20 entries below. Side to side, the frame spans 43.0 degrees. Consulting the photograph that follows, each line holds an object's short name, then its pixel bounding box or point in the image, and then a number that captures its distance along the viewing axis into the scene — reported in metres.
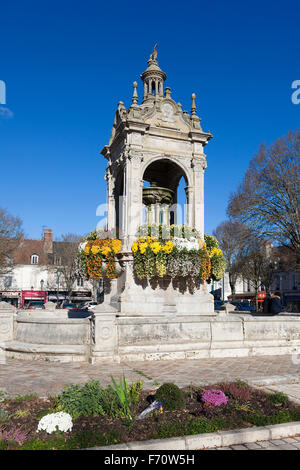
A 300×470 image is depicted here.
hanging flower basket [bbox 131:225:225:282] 11.98
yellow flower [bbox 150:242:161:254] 11.96
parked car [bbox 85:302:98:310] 37.09
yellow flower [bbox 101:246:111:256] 12.61
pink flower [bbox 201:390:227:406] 5.66
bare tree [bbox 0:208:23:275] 34.53
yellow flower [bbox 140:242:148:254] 12.03
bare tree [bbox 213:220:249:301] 37.27
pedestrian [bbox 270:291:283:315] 15.70
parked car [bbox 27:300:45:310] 32.81
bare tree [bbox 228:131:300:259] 22.95
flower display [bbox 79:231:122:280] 12.68
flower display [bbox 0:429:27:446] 4.47
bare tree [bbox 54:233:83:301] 44.62
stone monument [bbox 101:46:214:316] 12.63
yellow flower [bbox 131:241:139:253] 12.22
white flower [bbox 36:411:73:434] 4.74
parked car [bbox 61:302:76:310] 38.25
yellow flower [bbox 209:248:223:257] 13.67
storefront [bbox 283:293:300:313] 54.41
